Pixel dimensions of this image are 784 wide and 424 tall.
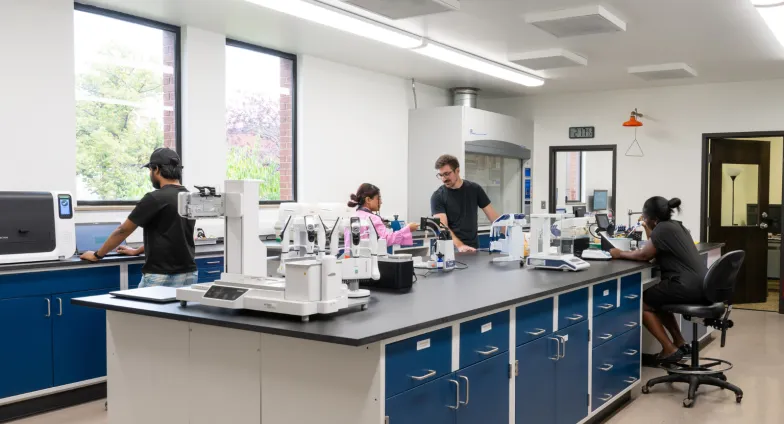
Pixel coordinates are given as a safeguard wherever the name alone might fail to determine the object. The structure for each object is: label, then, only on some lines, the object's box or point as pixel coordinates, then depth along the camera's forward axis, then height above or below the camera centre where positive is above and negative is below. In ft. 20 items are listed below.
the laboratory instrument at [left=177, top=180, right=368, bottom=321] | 7.75 -1.03
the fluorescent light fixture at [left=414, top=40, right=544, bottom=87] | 18.52 +3.88
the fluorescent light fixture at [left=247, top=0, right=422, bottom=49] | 13.96 +3.79
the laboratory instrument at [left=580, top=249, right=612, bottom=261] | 15.26 -1.44
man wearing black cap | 11.56 -0.70
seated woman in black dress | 14.71 -1.44
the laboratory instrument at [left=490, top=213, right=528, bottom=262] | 14.82 -0.97
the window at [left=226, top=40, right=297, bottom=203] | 19.56 +2.14
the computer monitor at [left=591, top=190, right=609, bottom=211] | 30.89 -0.41
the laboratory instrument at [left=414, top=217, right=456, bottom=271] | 12.86 -1.16
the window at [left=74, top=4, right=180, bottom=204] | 15.94 +2.22
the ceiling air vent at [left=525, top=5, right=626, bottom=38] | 15.26 +3.90
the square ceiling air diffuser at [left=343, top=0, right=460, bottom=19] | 13.47 +3.69
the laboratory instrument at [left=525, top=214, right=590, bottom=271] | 13.43 -1.09
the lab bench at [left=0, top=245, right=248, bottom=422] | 12.53 -2.67
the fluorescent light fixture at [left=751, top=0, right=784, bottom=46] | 13.29 +3.92
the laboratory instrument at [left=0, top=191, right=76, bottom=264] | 12.61 -0.69
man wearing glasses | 17.72 -0.35
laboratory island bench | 7.48 -2.12
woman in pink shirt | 12.66 -0.36
